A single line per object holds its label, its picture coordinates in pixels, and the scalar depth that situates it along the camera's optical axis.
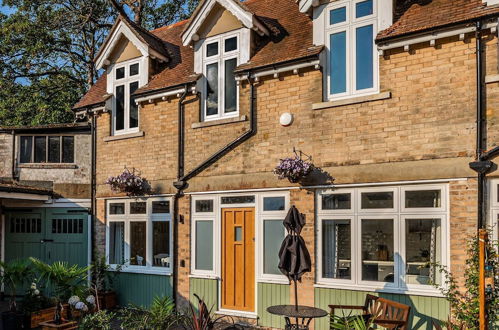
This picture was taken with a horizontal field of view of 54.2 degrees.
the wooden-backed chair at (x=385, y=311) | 7.04
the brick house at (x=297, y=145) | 7.71
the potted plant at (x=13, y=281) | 9.41
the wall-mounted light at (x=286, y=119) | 9.29
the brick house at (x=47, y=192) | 12.85
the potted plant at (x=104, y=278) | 11.62
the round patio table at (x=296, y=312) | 7.33
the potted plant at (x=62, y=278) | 9.90
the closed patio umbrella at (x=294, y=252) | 7.64
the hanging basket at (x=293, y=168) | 8.70
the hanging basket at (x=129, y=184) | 11.21
